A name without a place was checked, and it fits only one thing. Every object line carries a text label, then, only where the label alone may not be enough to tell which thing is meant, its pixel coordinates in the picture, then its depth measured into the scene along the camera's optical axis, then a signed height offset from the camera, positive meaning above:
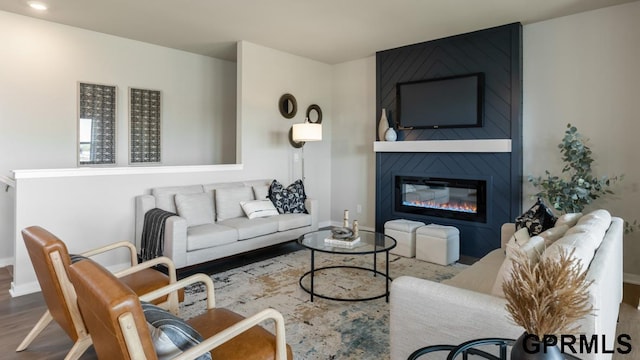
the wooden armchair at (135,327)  1.17 -0.54
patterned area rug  2.49 -1.02
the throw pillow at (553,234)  2.22 -0.33
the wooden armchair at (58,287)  1.84 -0.57
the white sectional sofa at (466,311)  1.48 -0.55
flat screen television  4.61 +0.99
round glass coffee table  3.19 -0.58
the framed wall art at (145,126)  5.03 +0.71
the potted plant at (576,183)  3.71 -0.03
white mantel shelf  4.40 +0.43
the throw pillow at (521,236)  2.55 -0.39
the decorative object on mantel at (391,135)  5.31 +0.62
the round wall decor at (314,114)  6.04 +1.05
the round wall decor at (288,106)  5.59 +1.10
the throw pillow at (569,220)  2.58 -0.27
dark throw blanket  3.74 -0.55
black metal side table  1.37 -0.61
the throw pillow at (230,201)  4.49 -0.27
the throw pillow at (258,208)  4.58 -0.36
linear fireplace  4.69 -0.23
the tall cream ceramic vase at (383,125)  5.36 +0.77
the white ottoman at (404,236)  4.54 -0.67
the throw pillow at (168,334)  1.32 -0.55
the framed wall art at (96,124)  4.61 +0.67
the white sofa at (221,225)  3.68 -0.51
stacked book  3.34 -0.55
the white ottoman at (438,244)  4.25 -0.73
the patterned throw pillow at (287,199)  4.95 -0.26
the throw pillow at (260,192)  4.94 -0.17
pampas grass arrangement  1.07 -0.34
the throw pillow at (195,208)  4.14 -0.33
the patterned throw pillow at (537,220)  2.79 -0.30
